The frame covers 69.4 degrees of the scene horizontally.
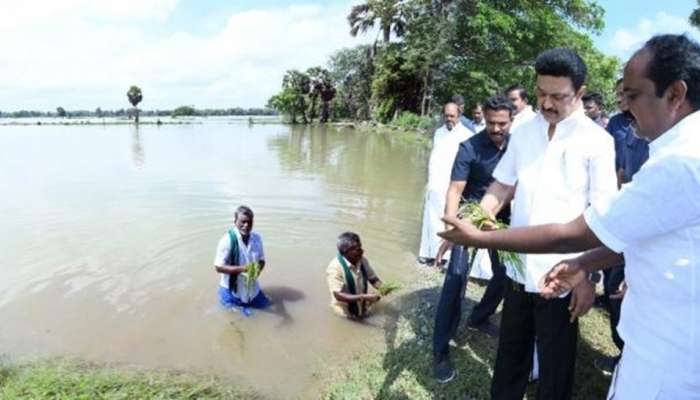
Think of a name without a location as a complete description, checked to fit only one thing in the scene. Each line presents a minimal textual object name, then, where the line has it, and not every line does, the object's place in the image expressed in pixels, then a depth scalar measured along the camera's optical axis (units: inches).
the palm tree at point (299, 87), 2493.8
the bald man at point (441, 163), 209.8
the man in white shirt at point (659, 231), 52.1
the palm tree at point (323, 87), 2454.5
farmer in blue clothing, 196.7
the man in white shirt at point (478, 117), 273.5
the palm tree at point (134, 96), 2962.6
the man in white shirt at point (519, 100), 194.9
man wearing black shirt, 139.6
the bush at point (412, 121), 1184.4
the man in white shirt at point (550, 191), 93.4
